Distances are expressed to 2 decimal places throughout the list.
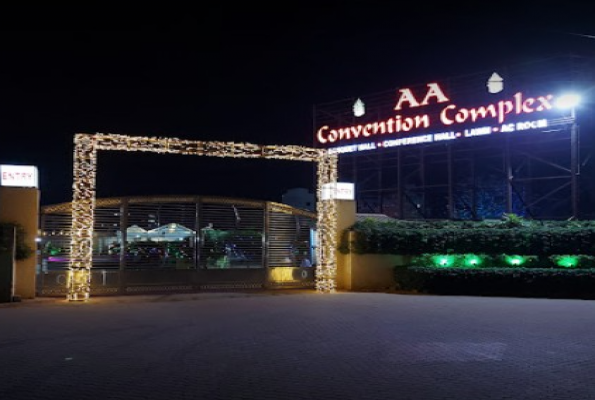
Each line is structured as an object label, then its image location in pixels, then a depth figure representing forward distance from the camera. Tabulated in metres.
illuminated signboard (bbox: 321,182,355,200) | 16.95
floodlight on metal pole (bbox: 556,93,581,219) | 25.45
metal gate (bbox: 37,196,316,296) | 15.45
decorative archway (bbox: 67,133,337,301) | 14.32
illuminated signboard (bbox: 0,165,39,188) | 14.35
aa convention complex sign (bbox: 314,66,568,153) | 26.72
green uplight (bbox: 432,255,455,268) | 17.17
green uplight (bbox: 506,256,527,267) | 16.99
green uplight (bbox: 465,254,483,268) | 17.17
